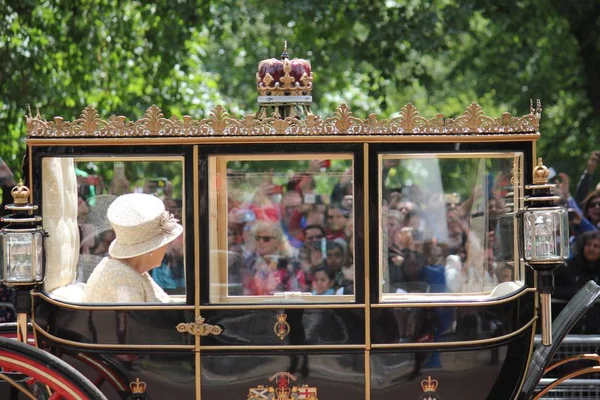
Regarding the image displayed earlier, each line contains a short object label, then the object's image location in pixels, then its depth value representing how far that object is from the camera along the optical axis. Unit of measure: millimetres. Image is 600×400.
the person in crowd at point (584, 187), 19109
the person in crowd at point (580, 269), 16547
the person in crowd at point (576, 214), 17453
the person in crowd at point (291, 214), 12297
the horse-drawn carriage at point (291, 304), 10578
